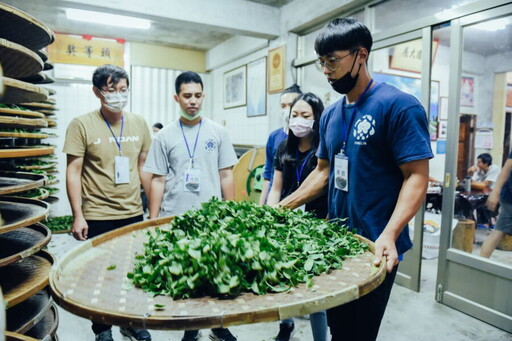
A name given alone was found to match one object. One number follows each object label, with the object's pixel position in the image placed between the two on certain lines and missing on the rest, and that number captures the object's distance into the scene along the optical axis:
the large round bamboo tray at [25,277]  1.28
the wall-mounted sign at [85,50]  6.55
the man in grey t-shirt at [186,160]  2.29
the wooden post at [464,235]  3.00
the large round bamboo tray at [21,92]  1.20
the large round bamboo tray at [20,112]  1.32
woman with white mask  2.10
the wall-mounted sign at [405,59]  4.88
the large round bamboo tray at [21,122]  1.26
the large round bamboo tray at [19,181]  1.31
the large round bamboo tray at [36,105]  2.23
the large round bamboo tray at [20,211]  1.31
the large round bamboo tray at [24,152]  1.28
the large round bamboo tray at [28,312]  1.34
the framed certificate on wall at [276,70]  5.14
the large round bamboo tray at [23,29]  1.23
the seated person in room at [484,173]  2.91
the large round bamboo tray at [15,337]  1.03
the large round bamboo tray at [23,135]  1.38
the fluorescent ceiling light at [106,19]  5.38
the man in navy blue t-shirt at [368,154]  1.25
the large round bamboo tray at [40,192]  2.11
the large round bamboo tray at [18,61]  1.20
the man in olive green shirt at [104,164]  2.26
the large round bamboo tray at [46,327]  1.49
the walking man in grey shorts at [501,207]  2.76
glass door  2.76
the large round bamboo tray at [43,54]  1.67
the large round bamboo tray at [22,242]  1.31
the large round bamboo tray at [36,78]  1.78
